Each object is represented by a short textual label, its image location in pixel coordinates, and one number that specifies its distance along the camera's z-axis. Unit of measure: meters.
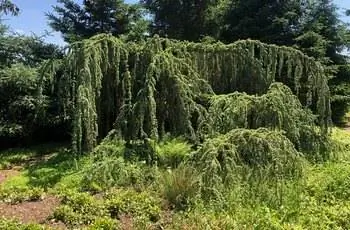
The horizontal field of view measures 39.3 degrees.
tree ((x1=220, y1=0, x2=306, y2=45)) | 18.31
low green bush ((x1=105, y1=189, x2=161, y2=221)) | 6.98
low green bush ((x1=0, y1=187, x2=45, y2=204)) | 7.56
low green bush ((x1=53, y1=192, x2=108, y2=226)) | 6.71
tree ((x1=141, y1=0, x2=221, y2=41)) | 22.22
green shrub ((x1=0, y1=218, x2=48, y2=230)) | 6.14
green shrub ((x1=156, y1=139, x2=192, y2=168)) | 9.38
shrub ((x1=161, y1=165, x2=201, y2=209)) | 7.36
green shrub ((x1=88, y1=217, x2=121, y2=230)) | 6.32
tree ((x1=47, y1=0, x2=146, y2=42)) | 19.14
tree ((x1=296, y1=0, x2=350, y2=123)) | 18.02
